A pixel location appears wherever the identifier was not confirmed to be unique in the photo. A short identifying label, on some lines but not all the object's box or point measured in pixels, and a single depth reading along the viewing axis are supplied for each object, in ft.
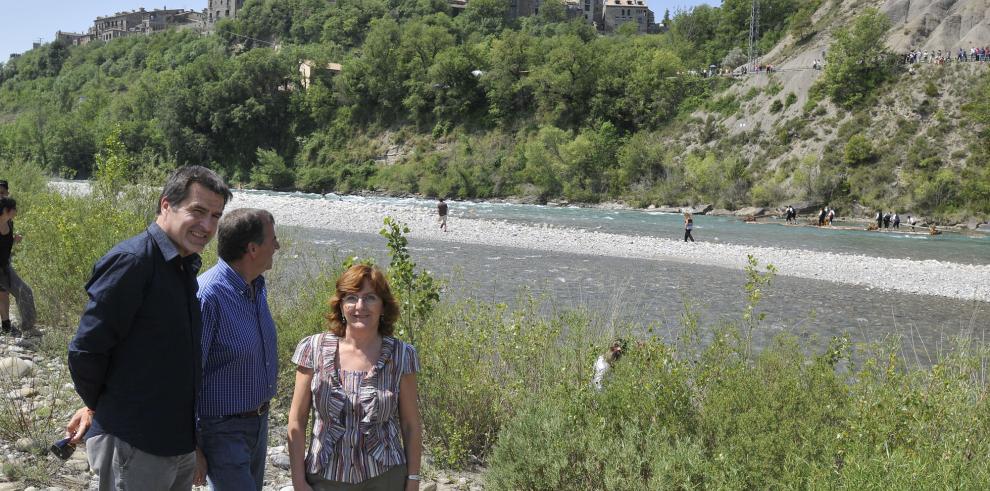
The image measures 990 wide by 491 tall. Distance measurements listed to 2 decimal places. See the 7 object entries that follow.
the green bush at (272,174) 258.98
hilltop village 478.92
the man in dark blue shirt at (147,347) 8.82
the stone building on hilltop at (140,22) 566.27
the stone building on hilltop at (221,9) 510.17
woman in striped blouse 10.91
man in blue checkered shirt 10.61
